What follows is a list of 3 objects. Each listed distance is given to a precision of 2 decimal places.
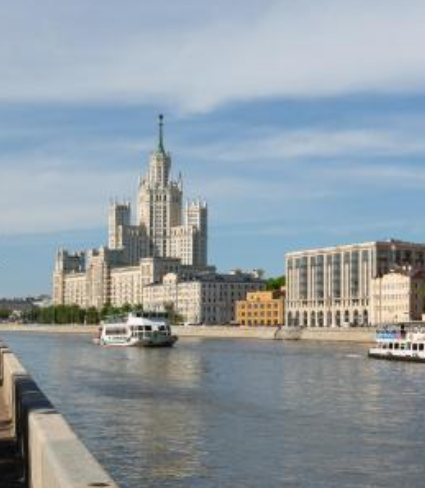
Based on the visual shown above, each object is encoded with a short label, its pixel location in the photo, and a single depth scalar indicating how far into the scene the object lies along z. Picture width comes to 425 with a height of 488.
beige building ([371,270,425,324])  161.75
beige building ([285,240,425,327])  176.75
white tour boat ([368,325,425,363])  77.31
